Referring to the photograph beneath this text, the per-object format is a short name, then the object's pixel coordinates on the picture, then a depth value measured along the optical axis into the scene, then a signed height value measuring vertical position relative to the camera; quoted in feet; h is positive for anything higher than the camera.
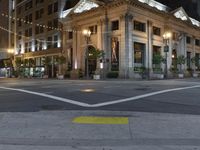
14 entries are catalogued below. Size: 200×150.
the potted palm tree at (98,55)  95.94 +9.76
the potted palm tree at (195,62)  123.50 +7.72
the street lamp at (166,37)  107.61 +22.27
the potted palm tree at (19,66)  140.55 +5.90
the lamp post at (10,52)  159.69 +19.01
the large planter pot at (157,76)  95.26 -1.83
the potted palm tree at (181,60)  115.26 +8.18
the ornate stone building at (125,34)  96.65 +23.18
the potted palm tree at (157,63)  104.51 +5.86
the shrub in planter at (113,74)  95.45 -0.63
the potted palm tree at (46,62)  120.49 +7.73
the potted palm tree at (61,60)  114.34 +8.48
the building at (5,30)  163.74 +41.19
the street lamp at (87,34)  95.51 +21.49
